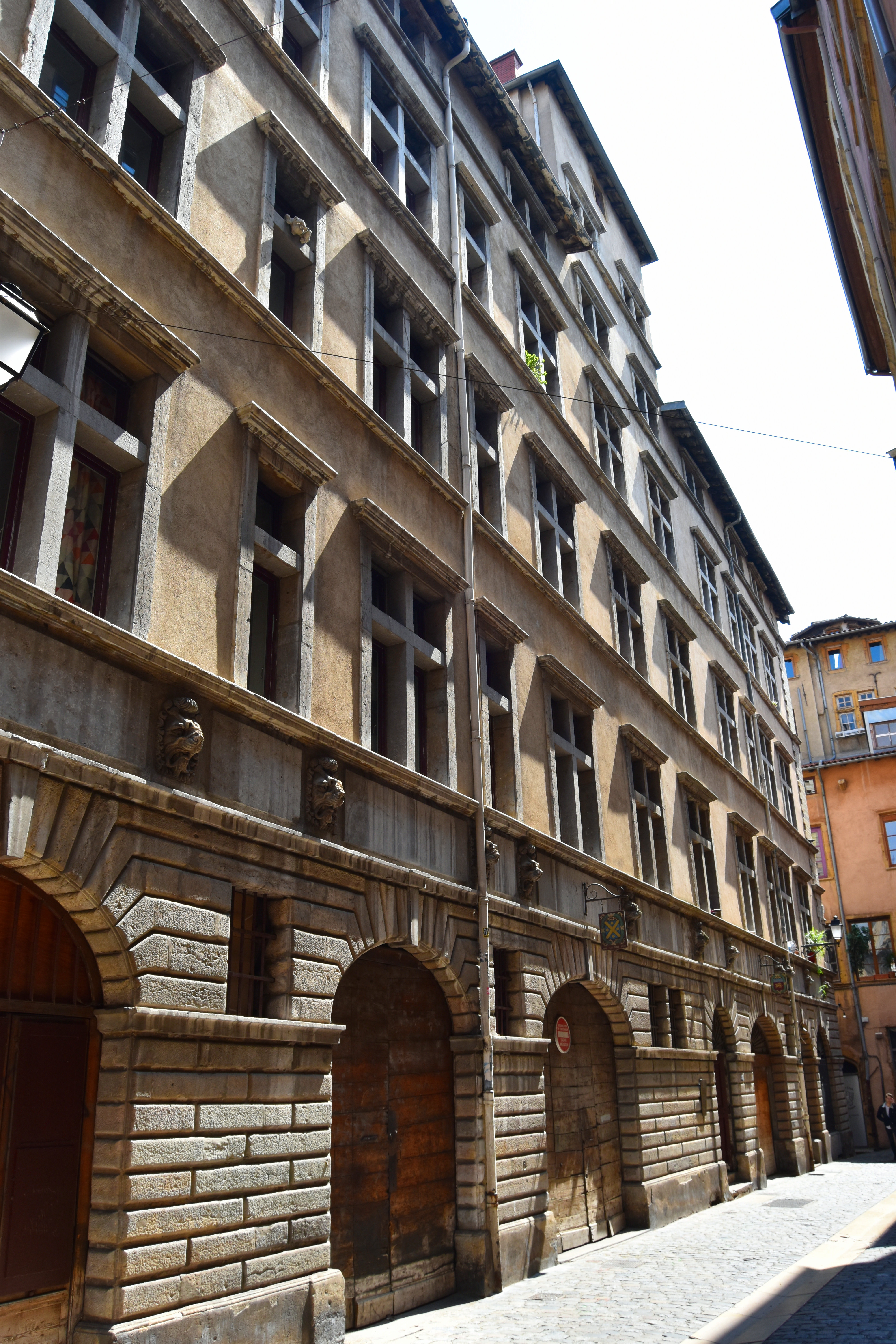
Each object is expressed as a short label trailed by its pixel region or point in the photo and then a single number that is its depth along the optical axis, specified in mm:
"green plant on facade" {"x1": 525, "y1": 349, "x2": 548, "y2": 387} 18906
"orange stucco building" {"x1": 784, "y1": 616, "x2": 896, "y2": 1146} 39062
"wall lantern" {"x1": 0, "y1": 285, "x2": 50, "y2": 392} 5672
